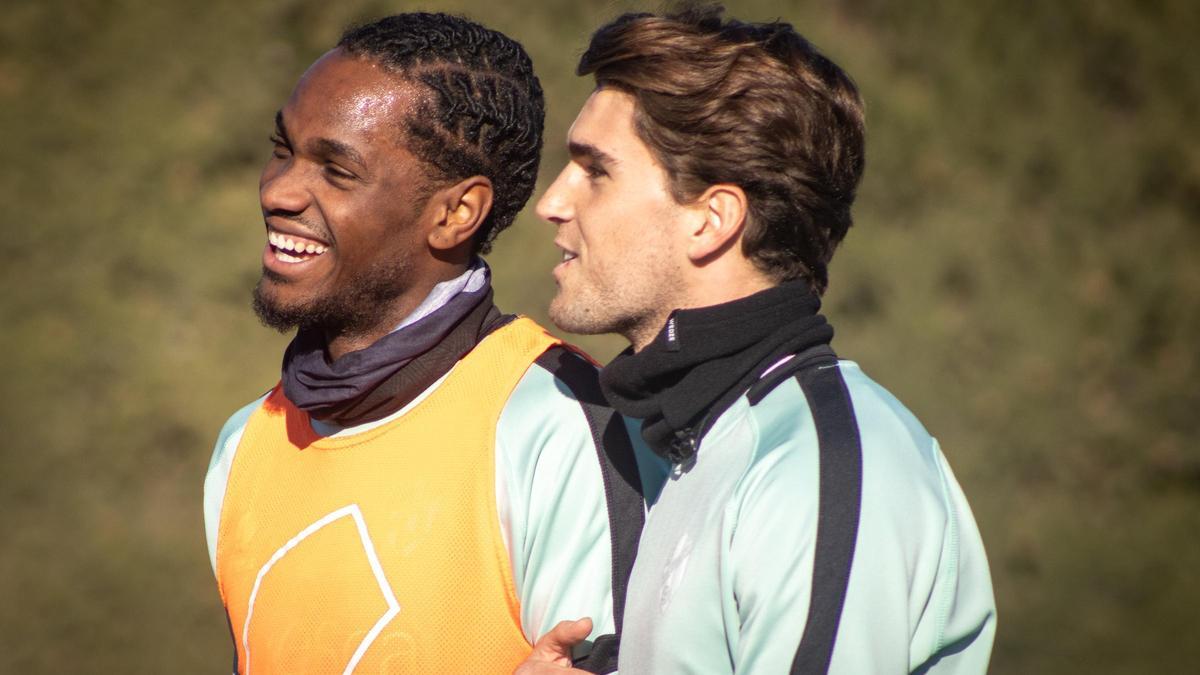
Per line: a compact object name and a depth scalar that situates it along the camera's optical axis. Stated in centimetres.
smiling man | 902
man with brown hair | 879
